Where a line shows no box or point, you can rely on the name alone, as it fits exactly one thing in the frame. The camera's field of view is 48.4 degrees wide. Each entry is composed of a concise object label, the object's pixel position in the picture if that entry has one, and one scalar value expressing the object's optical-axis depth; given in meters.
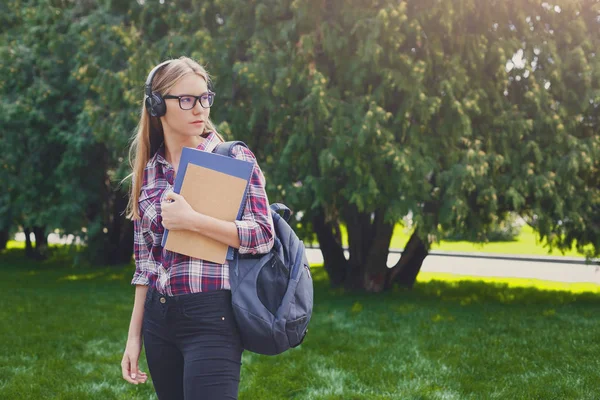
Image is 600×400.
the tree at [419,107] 7.72
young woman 2.03
